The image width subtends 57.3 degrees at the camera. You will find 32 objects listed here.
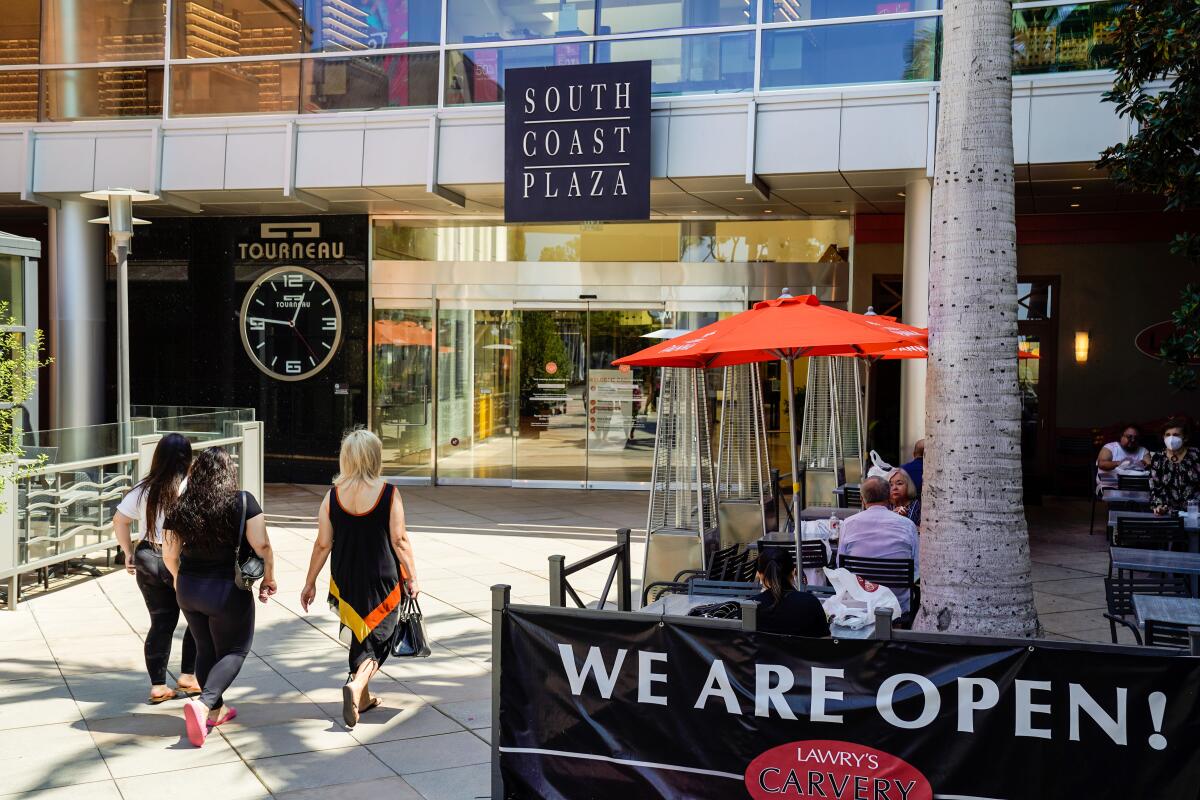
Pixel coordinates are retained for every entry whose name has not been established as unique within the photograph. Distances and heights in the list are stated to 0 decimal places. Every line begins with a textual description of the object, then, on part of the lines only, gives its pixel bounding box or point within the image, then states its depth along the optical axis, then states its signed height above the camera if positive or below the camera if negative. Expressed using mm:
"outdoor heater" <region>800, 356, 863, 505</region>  13133 -643
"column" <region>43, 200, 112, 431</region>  15633 +719
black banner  3896 -1330
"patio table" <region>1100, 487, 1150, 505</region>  10977 -1251
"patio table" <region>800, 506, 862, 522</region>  9945 -1341
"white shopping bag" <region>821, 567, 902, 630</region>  5914 -1264
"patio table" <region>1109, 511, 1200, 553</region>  8859 -1235
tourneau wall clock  17219 +607
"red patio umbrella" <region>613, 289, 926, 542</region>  6738 +213
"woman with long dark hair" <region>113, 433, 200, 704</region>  6480 -1187
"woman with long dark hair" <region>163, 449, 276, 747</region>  5934 -1096
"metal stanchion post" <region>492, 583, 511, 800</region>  4684 -1294
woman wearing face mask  10188 -961
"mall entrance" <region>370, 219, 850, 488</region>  16391 +621
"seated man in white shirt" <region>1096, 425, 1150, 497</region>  12762 -989
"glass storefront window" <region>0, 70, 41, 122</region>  15461 +3723
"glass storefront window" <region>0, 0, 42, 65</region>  15688 +4694
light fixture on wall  16359 +398
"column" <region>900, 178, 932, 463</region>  12695 +914
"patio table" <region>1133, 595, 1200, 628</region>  5953 -1339
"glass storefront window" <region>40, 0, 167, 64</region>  15469 +4683
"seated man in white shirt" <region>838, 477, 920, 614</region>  7496 -1138
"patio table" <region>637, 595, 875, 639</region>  6418 -1411
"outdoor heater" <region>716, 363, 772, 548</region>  10586 -923
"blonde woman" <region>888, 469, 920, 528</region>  8977 -1045
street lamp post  11648 +1231
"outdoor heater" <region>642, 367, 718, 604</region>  9125 -1013
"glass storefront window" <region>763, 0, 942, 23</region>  12383 +4150
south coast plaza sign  12852 +2641
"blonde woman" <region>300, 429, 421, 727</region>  6078 -1065
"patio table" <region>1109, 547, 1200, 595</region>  7188 -1271
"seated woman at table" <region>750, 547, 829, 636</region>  5059 -1122
